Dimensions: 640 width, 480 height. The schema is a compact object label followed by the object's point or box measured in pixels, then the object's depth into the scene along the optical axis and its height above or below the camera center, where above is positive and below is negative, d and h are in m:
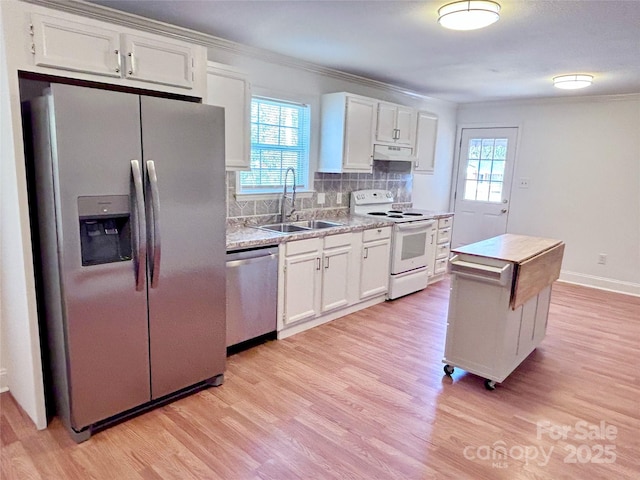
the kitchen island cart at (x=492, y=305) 2.70 -0.88
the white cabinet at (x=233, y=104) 2.99 +0.43
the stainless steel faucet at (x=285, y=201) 3.92 -0.34
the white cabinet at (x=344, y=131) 4.17 +0.36
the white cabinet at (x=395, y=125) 4.57 +0.50
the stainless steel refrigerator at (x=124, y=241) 1.98 -0.43
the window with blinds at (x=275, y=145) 3.76 +0.19
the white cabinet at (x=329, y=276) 3.41 -0.97
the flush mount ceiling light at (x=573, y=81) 4.05 +0.92
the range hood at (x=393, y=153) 4.60 +0.18
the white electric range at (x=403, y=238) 4.46 -0.73
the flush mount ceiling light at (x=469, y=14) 2.32 +0.88
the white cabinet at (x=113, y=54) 2.04 +0.56
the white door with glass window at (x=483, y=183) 5.96 -0.15
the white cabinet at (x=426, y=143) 5.26 +0.35
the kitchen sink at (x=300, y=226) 3.83 -0.56
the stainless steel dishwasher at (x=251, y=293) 3.02 -0.95
